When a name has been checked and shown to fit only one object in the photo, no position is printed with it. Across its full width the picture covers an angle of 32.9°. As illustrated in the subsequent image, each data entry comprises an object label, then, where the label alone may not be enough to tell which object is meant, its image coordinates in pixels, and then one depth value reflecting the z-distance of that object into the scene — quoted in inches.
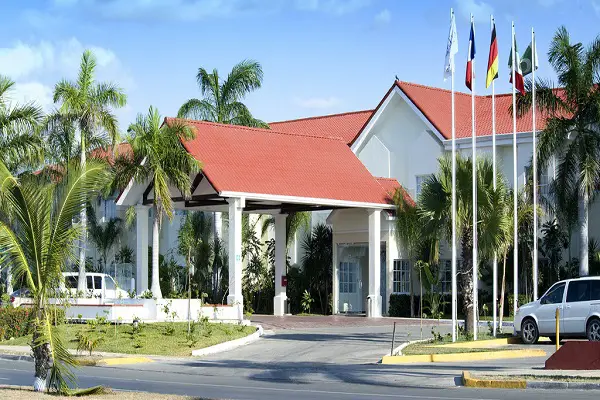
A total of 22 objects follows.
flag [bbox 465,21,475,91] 1052.5
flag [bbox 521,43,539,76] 1182.9
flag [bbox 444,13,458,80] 1026.7
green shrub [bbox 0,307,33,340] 1211.2
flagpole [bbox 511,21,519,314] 1098.1
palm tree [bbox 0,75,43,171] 1445.6
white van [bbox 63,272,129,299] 1546.5
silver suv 960.9
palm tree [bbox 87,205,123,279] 2116.1
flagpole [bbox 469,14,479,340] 995.9
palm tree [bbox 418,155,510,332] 1042.1
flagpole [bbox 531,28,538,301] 1176.2
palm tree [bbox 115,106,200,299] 1286.9
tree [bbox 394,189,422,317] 1491.1
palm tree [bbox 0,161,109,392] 625.3
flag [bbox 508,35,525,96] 1166.8
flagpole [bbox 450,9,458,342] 981.2
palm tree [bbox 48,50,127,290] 1507.1
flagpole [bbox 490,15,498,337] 1055.8
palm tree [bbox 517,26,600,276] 1272.1
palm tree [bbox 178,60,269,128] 1713.8
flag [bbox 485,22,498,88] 1083.3
